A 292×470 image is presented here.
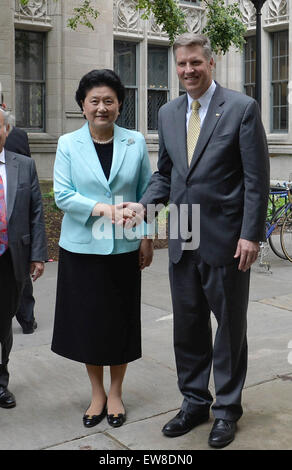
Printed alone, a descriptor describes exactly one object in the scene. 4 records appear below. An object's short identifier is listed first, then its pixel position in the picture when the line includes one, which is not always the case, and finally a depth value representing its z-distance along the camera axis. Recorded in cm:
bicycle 909
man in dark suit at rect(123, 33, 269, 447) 357
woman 384
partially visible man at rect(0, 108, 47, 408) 407
